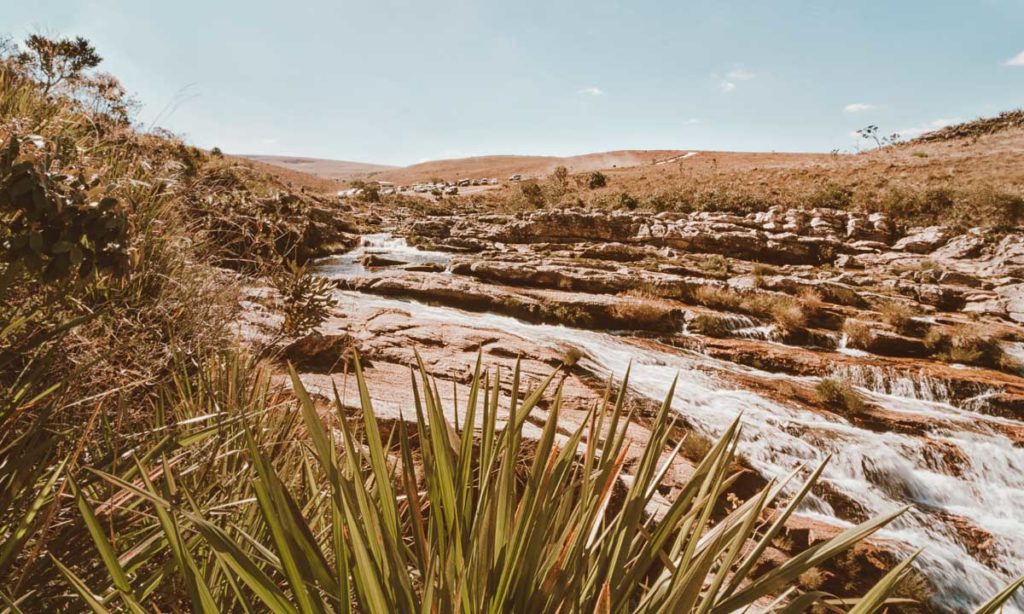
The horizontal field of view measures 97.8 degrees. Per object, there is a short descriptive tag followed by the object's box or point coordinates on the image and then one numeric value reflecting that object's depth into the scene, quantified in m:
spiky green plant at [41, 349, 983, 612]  0.85
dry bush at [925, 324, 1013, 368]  8.72
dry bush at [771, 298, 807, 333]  10.04
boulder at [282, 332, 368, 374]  5.18
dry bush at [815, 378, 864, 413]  6.70
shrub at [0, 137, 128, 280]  1.30
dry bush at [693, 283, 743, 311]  11.41
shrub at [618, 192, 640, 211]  26.67
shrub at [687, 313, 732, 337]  10.02
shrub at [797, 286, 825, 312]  10.77
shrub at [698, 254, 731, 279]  14.04
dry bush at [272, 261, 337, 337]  4.52
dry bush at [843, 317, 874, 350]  9.38
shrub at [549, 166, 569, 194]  36.78
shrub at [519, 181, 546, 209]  32.38
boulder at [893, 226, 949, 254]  17.06
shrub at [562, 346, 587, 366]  6.88
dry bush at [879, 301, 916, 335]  9.84
